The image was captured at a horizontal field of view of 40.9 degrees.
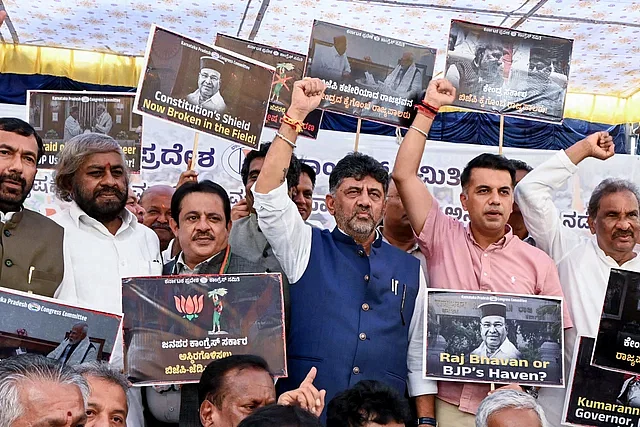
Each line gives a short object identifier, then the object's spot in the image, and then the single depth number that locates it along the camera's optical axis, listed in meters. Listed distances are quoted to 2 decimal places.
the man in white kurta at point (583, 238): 3.98
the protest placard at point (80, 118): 5.10
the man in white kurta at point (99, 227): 3.47
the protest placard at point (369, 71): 4.34
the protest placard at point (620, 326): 3.69
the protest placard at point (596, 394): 3.71
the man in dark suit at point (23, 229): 3.23
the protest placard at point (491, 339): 3.57
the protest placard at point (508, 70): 4.43
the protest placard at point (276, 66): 4.61
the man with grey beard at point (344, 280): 3.54
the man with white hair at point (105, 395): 2.85
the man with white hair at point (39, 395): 2.08
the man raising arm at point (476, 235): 3.88
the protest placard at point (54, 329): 2.95
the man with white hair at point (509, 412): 3.11
